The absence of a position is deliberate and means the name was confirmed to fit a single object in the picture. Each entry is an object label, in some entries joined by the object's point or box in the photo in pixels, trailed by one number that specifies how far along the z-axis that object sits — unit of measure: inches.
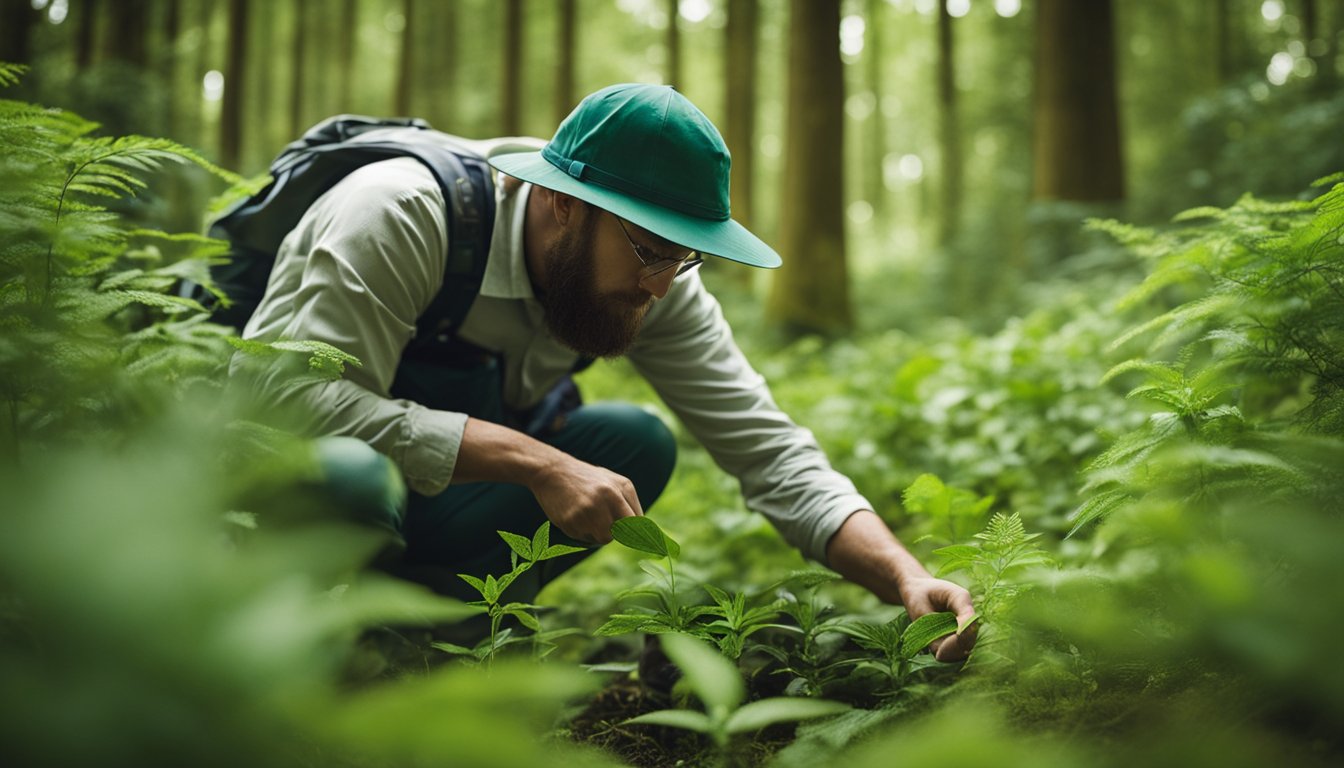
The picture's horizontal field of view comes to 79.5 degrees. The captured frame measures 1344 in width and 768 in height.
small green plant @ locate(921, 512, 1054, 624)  66.8
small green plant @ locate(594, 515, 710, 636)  67.0
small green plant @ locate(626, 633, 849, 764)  42.3
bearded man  82.1
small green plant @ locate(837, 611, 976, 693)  68.7
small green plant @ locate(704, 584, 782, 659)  69.1
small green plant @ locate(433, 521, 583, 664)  65.2
